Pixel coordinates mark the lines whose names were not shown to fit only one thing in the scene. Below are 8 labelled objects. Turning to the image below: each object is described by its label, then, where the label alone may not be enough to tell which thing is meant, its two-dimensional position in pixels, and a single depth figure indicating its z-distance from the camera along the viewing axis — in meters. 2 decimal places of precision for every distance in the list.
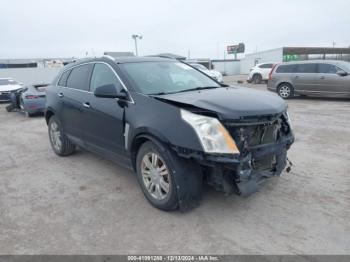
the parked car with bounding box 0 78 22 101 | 16.05
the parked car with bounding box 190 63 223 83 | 19.32
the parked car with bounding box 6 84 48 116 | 10.89
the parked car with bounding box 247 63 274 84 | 22.97
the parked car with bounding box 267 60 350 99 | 11.35
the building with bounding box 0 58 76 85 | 31.03
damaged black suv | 2.96
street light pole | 41.16
